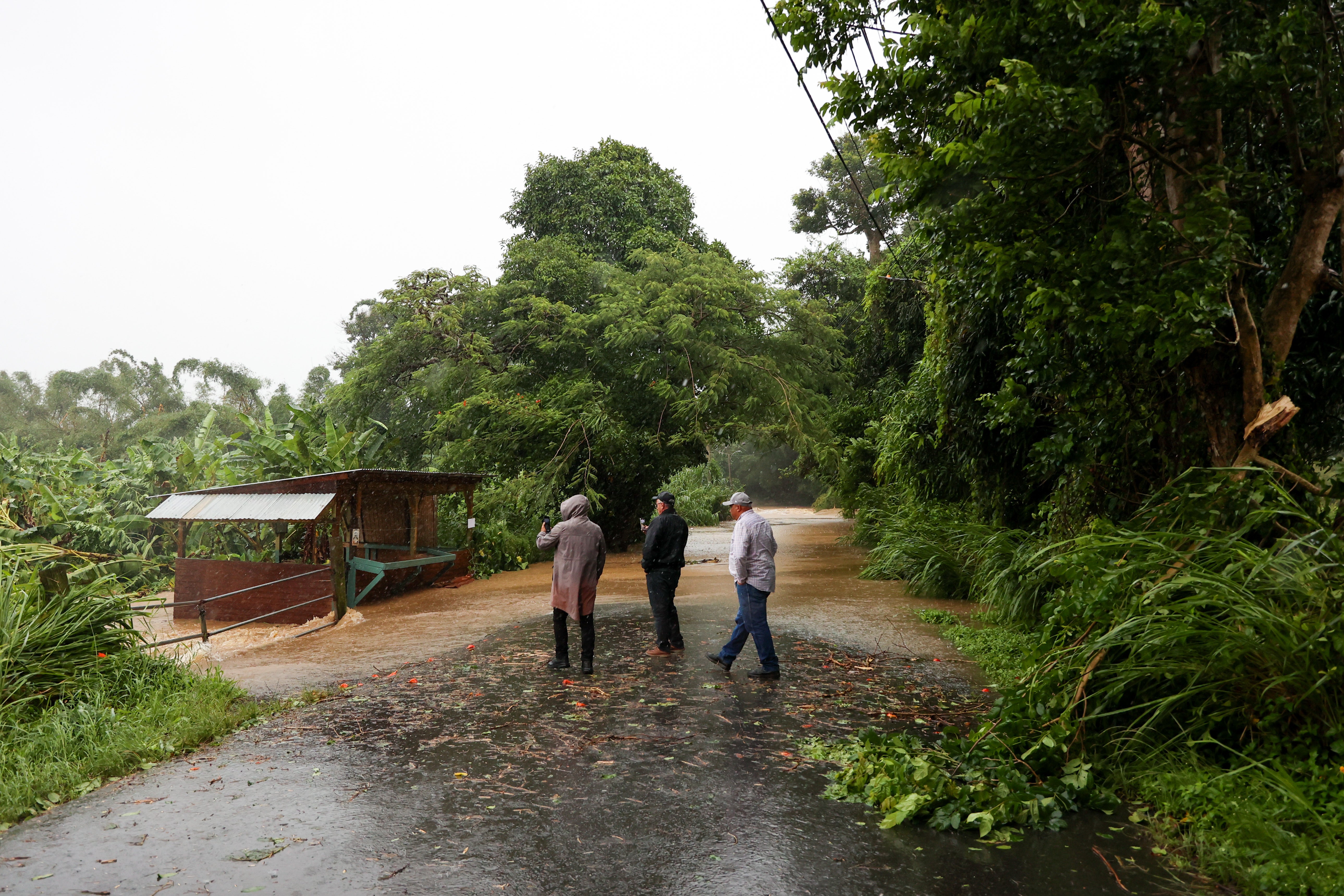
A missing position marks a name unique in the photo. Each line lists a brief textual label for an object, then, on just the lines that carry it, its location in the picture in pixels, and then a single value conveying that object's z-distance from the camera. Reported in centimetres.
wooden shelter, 1356
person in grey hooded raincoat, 846
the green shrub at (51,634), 660
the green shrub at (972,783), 451
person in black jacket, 901
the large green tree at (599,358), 1897
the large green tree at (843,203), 3431
